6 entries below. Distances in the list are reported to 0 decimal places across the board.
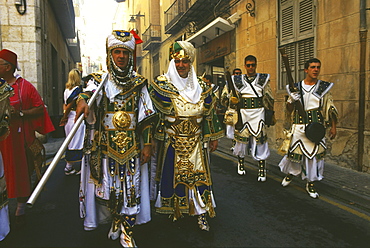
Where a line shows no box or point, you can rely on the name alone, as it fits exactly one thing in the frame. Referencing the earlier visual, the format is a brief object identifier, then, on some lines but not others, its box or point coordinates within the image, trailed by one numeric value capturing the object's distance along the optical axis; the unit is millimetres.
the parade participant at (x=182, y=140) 3652
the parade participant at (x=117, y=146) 3213
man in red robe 3895
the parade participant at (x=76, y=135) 6516
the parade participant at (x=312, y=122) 4949
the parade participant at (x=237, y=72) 8914
